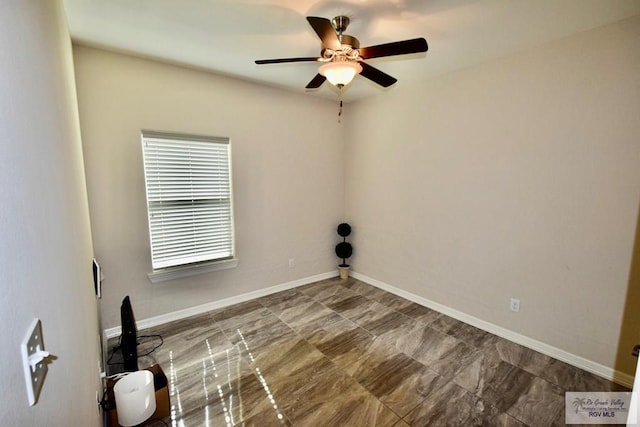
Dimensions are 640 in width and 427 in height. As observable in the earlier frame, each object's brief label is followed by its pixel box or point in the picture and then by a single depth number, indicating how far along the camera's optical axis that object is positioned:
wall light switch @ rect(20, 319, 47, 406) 0.54
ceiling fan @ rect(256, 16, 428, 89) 1.72
